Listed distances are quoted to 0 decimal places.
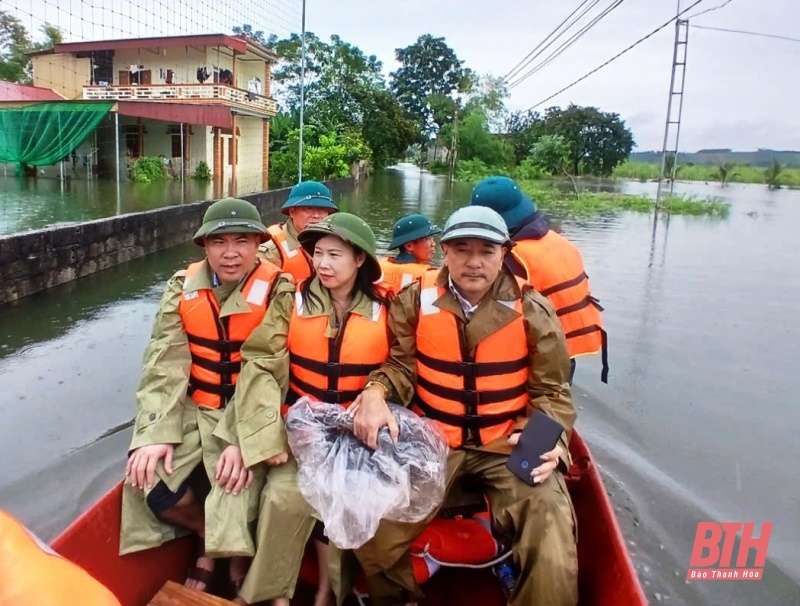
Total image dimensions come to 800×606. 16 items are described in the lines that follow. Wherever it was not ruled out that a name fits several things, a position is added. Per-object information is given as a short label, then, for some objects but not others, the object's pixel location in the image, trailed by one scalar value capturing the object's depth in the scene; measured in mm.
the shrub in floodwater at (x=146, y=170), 18953
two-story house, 19969
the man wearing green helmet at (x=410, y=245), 3529
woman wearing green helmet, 2047
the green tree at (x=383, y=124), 32656
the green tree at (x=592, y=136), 43281
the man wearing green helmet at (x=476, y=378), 1997
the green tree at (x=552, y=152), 29062
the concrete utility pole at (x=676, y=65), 16766
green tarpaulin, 15539
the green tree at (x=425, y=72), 53438
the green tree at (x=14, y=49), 27422
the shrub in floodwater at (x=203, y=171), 20859
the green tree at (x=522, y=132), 44438
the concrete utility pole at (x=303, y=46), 11755
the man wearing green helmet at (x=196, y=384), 2100
